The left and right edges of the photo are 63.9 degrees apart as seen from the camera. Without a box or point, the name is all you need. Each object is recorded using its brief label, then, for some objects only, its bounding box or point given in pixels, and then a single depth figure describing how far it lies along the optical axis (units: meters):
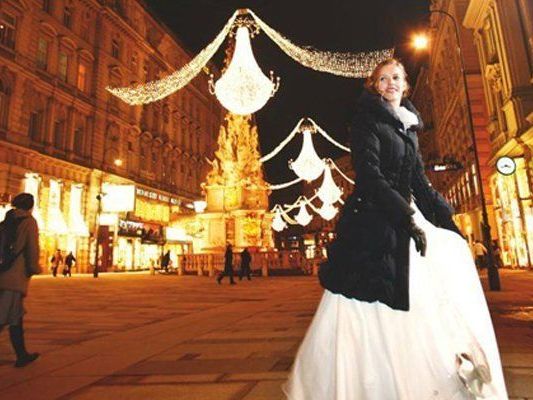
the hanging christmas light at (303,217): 34.73
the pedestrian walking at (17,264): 4.90
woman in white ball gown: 2.25
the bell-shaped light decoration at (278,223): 38.25
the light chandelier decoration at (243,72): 13.70
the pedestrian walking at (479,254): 22.60
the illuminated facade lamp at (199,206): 33.95
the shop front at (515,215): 21.92
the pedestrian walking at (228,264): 19.41
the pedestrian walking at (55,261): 28.09
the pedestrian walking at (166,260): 33.34
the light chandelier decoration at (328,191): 29.41
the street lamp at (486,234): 12.62
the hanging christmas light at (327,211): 31.58
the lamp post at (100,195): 27.53
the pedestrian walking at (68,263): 27.92
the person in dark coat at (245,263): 22.36
